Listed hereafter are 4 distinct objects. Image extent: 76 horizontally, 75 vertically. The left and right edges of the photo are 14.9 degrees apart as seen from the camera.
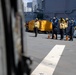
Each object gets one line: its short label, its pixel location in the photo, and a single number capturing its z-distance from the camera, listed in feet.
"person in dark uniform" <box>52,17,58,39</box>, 72.61
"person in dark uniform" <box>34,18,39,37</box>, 80.43
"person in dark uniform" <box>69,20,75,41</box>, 70.42
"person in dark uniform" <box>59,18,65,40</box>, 71.28
